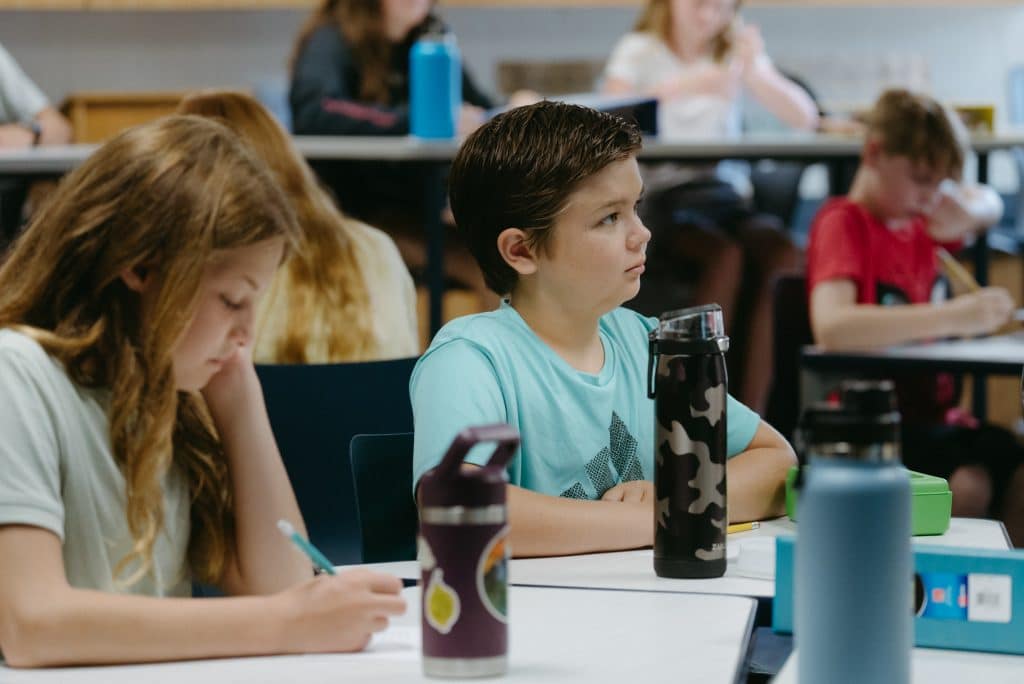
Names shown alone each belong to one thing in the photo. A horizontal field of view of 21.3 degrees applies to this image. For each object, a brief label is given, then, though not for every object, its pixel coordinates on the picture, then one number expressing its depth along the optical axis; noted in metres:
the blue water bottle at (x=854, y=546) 2.12
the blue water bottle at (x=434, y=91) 6.05
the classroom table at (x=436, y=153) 5.87
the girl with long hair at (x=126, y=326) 2.57
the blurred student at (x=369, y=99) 6.62
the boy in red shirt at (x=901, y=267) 4.66
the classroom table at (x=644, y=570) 2.60
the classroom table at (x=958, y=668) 2.32
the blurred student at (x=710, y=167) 7.35
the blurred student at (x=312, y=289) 3.79
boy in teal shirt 2.91
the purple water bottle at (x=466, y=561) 2.24
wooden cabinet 10.94
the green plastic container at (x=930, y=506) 2.80
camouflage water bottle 2.58
